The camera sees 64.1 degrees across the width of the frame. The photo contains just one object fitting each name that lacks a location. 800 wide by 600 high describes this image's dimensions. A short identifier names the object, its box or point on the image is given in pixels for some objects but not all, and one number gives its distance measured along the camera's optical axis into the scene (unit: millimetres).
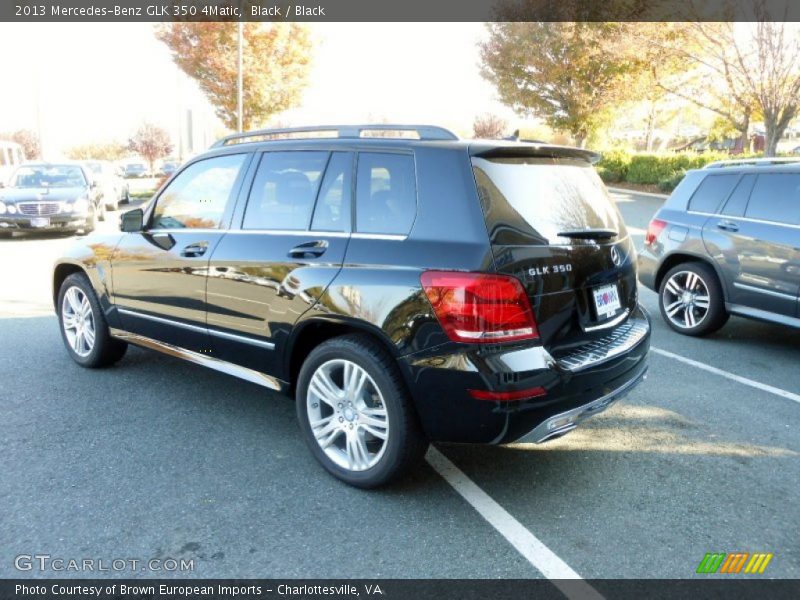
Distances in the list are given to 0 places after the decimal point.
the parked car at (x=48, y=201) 12891
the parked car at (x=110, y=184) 17281
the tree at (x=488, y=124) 39156
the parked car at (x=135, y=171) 53344
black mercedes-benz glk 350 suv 2869
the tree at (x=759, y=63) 17578
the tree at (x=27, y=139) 56812
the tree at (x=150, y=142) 48750
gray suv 5520
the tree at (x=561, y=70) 26578
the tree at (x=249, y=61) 24312
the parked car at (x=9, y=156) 24078
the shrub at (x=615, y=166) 27594
